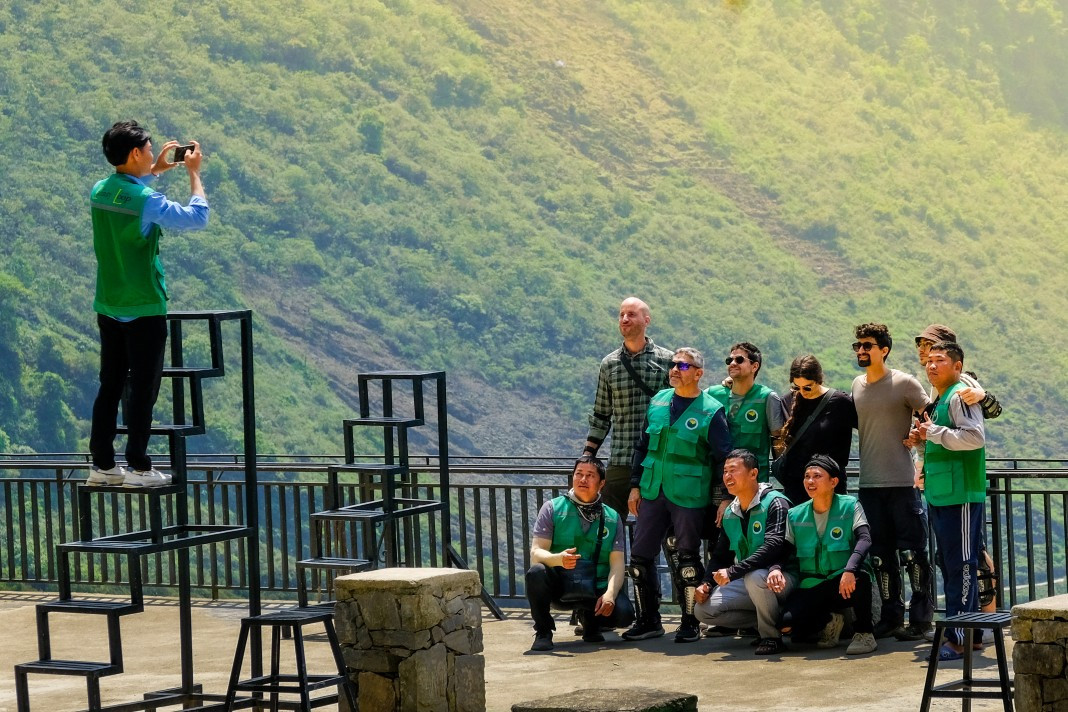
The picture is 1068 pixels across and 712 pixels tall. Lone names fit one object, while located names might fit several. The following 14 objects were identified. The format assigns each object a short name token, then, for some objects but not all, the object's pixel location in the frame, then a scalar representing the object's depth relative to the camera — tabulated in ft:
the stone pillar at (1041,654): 35.14
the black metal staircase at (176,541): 40.93
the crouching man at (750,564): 50.90
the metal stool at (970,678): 37.04
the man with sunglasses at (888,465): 50.31
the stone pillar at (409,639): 42.06
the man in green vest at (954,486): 47.47
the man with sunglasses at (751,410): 53.21
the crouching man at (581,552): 53.42
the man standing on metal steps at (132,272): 40.63
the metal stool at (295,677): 40.16
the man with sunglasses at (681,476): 53.21
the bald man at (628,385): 56.13
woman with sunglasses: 51.60
